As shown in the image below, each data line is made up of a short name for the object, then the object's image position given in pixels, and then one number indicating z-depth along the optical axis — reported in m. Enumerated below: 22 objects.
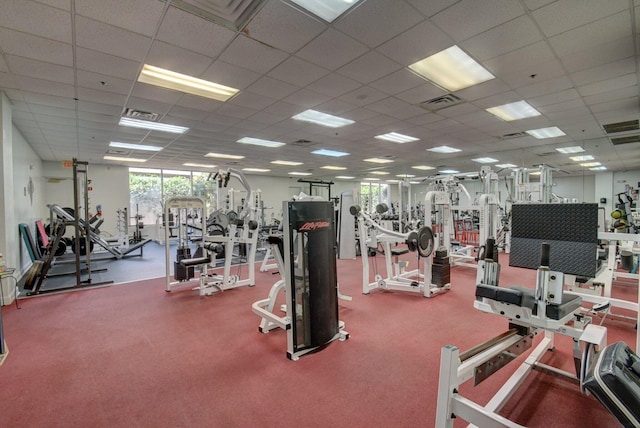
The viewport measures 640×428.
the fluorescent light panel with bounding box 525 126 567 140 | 6.35
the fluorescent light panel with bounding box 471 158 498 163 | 9.87
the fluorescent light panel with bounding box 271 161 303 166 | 10.03
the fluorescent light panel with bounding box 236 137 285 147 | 6.94
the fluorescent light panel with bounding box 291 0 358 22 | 2.42
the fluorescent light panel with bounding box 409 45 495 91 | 3.35
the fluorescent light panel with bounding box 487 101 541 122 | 4.97
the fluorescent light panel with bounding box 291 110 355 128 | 5.33
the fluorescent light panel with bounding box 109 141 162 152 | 7.19
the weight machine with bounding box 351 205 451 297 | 4.07
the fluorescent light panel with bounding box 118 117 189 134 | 5.44
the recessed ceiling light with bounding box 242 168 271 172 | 11.60
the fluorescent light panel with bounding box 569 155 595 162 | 9.16
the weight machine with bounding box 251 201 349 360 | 2.55
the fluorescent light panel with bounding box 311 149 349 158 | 8.37
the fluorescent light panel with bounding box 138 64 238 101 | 3.64
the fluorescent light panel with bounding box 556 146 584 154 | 8.07
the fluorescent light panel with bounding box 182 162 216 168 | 10.36
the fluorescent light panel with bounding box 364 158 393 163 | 9.88
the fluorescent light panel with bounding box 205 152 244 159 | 8.57
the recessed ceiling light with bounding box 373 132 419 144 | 6.79
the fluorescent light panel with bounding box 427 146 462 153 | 8.19
